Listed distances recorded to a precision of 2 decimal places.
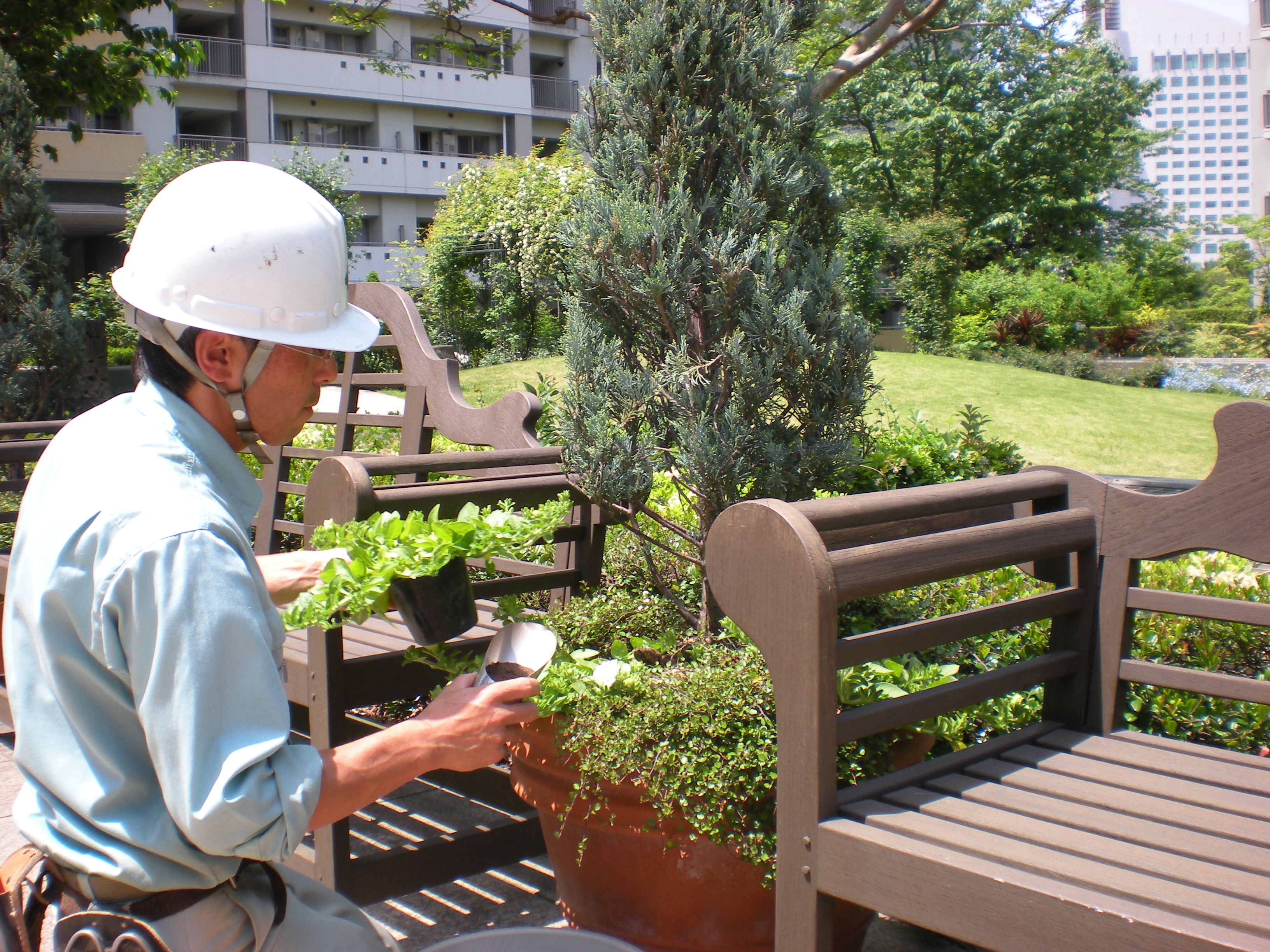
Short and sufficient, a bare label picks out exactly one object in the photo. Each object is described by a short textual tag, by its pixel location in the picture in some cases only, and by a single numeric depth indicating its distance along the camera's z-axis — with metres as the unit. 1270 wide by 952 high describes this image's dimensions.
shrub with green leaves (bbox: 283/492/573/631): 1.86
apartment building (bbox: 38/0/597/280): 36.53
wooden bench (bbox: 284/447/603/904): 2.65
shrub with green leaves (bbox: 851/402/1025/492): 4.58
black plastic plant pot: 1.96
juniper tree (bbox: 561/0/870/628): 2.92
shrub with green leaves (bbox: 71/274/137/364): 17.59
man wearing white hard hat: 1.33
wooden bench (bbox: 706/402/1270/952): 1.61
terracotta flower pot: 2.33
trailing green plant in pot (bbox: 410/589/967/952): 2.23
